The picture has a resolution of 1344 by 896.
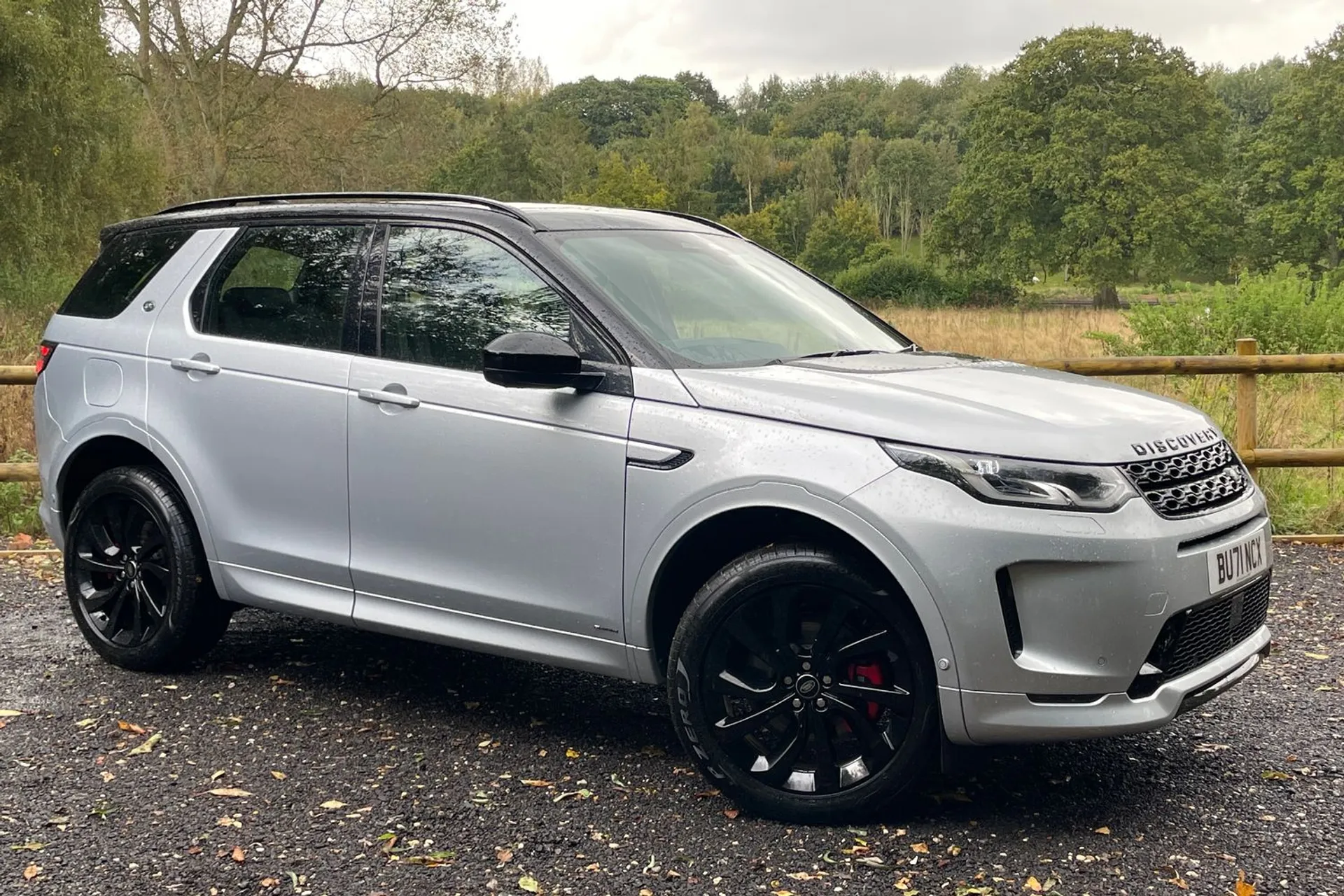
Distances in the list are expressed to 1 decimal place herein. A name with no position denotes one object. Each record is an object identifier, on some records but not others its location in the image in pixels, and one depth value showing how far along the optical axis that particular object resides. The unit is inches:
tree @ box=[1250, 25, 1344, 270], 2033.7
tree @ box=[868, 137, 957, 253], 3597.4
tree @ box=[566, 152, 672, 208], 2682.1
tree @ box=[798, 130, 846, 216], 3555.6
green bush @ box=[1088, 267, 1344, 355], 541.0
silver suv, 133.7
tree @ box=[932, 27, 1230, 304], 2134.6
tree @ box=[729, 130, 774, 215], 3740.2
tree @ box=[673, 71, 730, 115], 5580.7
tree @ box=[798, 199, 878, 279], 3262.8
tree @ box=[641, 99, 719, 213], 3221.0
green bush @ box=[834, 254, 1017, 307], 2490.2
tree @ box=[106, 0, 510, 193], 1088.8
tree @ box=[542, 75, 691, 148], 4557.1
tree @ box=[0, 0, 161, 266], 865.5
